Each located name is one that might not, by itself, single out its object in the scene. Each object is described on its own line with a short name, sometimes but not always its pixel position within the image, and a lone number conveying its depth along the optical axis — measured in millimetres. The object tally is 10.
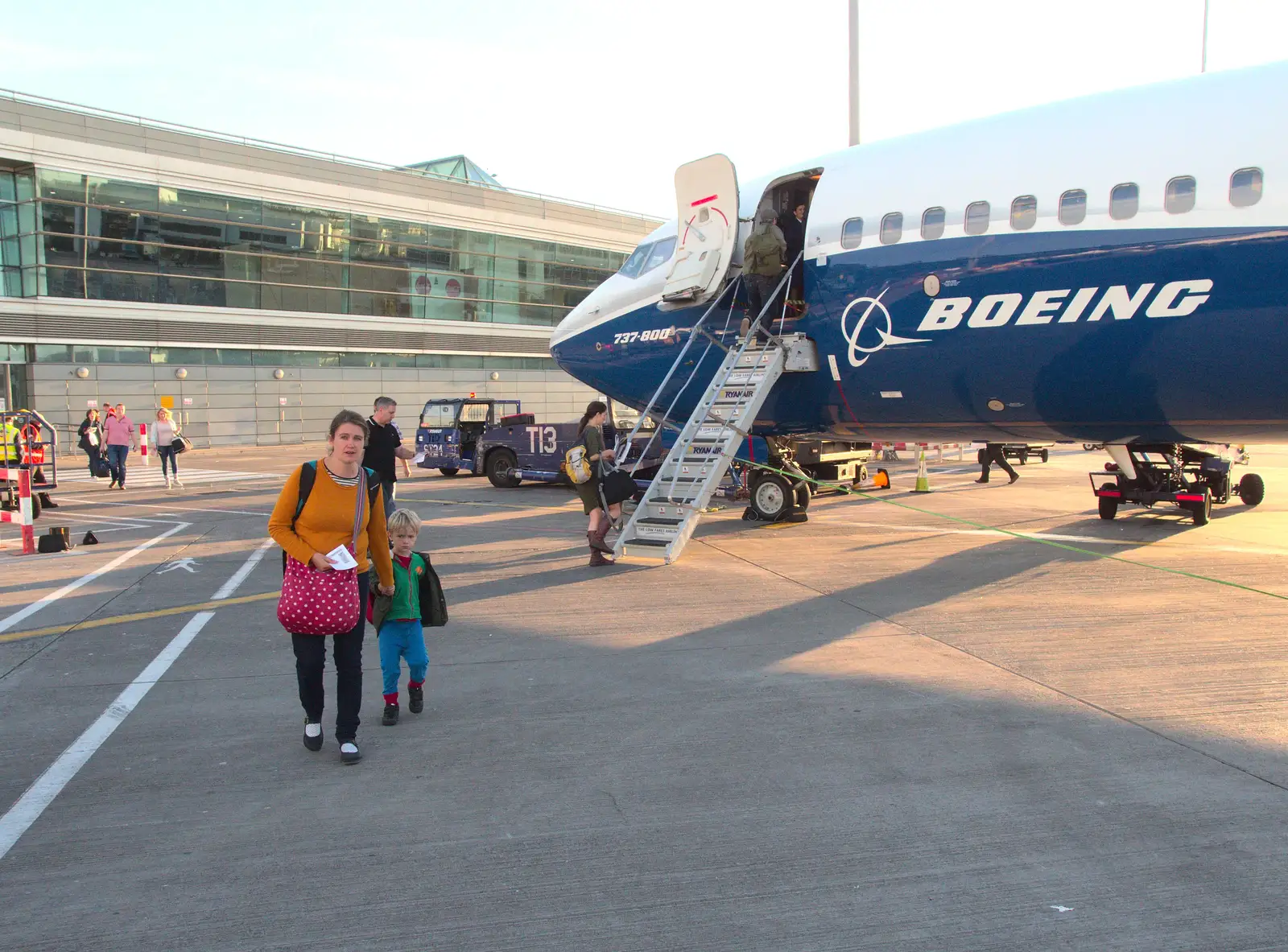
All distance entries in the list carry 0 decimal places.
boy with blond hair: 5977
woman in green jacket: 11273
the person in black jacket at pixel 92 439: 24156
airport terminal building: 35531
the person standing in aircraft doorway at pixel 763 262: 12477
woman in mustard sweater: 5242
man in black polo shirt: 10453
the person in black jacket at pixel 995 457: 20212
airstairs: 11617
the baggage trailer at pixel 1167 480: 13583
